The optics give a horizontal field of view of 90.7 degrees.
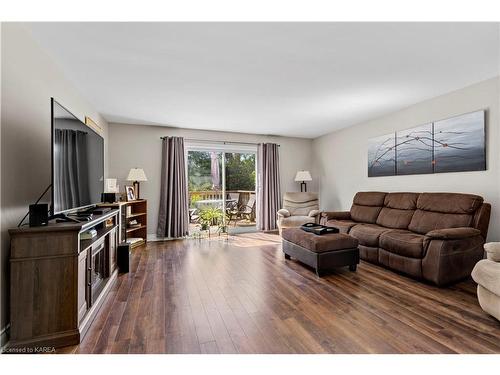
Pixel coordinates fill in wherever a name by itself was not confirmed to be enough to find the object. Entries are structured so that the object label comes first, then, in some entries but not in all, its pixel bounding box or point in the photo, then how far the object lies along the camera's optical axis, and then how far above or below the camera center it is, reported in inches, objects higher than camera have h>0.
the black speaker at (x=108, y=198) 143.2 -6.4
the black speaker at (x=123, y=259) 121.9 -35.6
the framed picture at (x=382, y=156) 165.2 +21.4
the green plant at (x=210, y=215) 204.4 -24.0
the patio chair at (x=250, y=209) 238.7 -21.7
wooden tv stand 63.2 -26.2
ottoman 116.2 -31.3
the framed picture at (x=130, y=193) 171.5 -4.2
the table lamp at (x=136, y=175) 175.8 +8.6
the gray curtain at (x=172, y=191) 195.3 -3.3
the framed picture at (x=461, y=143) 120.3 +22.2
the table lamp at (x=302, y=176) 230.5 +9.9
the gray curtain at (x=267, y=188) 230.4 -1.3
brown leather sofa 102.0 -23.4
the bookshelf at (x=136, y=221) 171.1 -24.7
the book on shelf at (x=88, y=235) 82.7 -16.2
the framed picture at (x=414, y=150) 143.0 +22.0
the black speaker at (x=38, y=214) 66.7 -7.5
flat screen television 74.0 +8.9
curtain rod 208.2 +40.0
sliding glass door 214.2 -0.3
